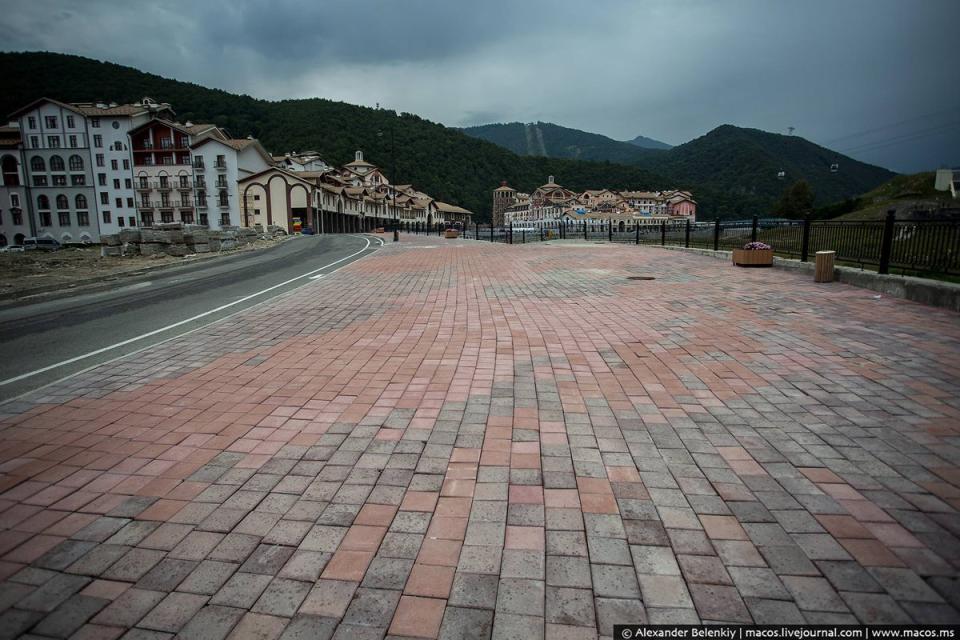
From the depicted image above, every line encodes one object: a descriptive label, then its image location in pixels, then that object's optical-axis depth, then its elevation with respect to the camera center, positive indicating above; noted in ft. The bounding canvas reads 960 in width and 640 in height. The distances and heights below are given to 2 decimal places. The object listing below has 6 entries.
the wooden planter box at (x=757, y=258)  44.91 -2.02
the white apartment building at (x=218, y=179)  230.89 +27.93
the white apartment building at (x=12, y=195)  240.12 +21.62
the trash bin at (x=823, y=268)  34.65 -2.29
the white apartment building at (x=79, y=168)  240.32 +35.06
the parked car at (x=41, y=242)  168.61 -1.12
